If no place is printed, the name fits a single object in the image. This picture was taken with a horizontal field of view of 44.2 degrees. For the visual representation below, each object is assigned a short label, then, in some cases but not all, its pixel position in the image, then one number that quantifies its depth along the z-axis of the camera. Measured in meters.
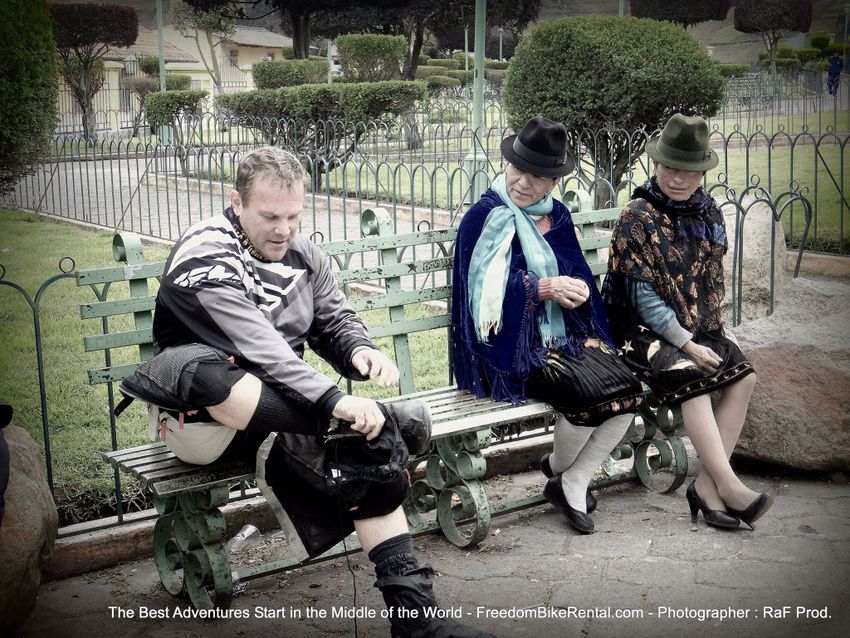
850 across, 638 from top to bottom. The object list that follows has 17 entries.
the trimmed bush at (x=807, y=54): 35.81
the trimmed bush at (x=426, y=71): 39.06
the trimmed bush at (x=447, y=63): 44.50
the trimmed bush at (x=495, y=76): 37.31
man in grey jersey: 3.01
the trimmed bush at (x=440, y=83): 36.97
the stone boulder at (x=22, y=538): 2.99
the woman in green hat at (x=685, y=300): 4.02
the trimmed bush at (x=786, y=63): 35.58
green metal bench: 3.25
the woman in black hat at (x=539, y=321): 3.94
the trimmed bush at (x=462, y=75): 36.63
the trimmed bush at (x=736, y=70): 32.25
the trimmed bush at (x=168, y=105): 19.22
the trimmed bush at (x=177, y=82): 35.22
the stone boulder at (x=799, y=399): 4.36
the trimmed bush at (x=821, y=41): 35.53
